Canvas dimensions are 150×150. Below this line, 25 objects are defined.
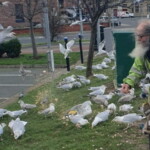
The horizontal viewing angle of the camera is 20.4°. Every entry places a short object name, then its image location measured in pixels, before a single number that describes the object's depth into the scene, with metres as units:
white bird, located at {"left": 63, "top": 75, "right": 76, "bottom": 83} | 10.49
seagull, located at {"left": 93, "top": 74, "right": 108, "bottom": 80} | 10.73
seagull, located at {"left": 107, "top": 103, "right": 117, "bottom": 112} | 7.00
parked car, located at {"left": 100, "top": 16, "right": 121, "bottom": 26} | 37.64
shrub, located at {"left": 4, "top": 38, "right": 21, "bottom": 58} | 20.09
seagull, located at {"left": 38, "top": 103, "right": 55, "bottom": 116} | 7.58
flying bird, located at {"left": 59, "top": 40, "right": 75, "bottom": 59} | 12.05
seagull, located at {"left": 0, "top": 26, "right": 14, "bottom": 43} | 9.00
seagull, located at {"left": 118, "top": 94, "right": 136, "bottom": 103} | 7.58
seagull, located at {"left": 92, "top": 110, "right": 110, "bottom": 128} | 6.41
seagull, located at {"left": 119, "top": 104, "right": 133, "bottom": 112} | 6.92
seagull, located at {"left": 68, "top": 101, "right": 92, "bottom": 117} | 6.95
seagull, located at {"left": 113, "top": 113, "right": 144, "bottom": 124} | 6.00
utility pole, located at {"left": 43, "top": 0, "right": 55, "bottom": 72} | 11.69
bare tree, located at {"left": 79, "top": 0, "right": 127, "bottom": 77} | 11.31
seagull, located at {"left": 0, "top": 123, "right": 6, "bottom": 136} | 6.53
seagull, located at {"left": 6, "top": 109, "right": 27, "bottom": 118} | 7.69
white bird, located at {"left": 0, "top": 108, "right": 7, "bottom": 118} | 7.91
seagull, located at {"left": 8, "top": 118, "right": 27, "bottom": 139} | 6.40
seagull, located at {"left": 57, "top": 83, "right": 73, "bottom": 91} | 9.98
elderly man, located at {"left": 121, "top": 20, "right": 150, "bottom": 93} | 4.32
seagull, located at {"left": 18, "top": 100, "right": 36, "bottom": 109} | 8.20
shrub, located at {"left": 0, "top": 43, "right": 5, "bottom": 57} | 20.00
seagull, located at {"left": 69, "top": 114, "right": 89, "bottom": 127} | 6.49
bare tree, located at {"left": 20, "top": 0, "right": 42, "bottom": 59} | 19.48
